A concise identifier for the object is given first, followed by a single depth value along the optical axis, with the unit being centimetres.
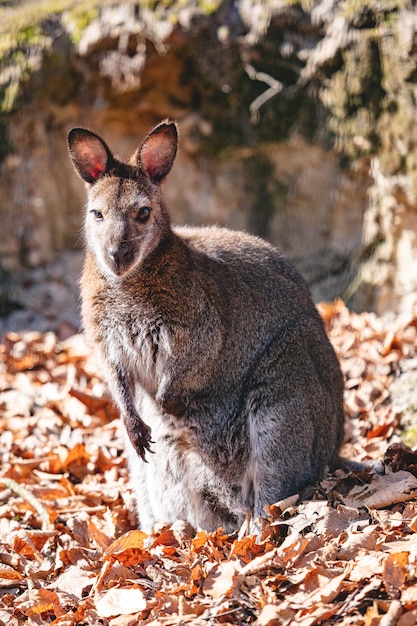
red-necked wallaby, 963
